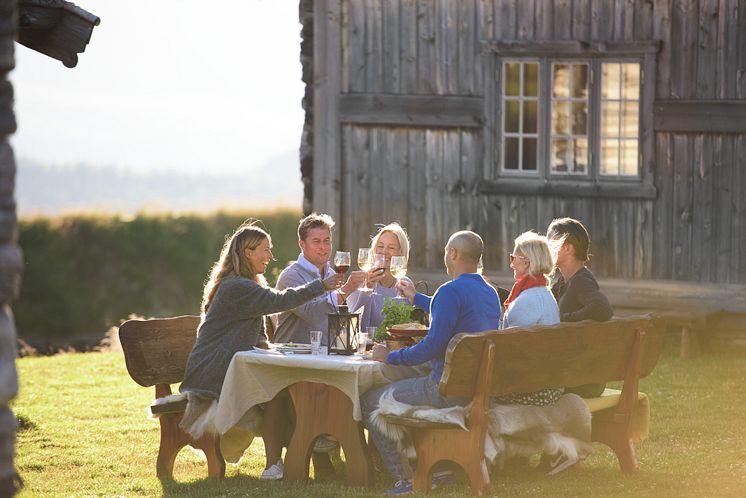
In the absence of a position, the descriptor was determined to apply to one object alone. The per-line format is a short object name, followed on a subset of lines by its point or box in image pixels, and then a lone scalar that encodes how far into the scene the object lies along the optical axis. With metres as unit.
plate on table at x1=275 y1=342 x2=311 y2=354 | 13.35
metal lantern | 13.17
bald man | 12.09
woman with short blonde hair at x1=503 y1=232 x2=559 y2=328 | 12.77
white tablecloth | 12.59
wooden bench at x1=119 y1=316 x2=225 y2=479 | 13.69
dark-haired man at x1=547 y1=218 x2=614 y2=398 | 13.35
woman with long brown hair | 13.27
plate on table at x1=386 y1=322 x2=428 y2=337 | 12.61
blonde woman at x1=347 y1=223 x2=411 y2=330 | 14.73
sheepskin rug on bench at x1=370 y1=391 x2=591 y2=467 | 12.16
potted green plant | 12.79
